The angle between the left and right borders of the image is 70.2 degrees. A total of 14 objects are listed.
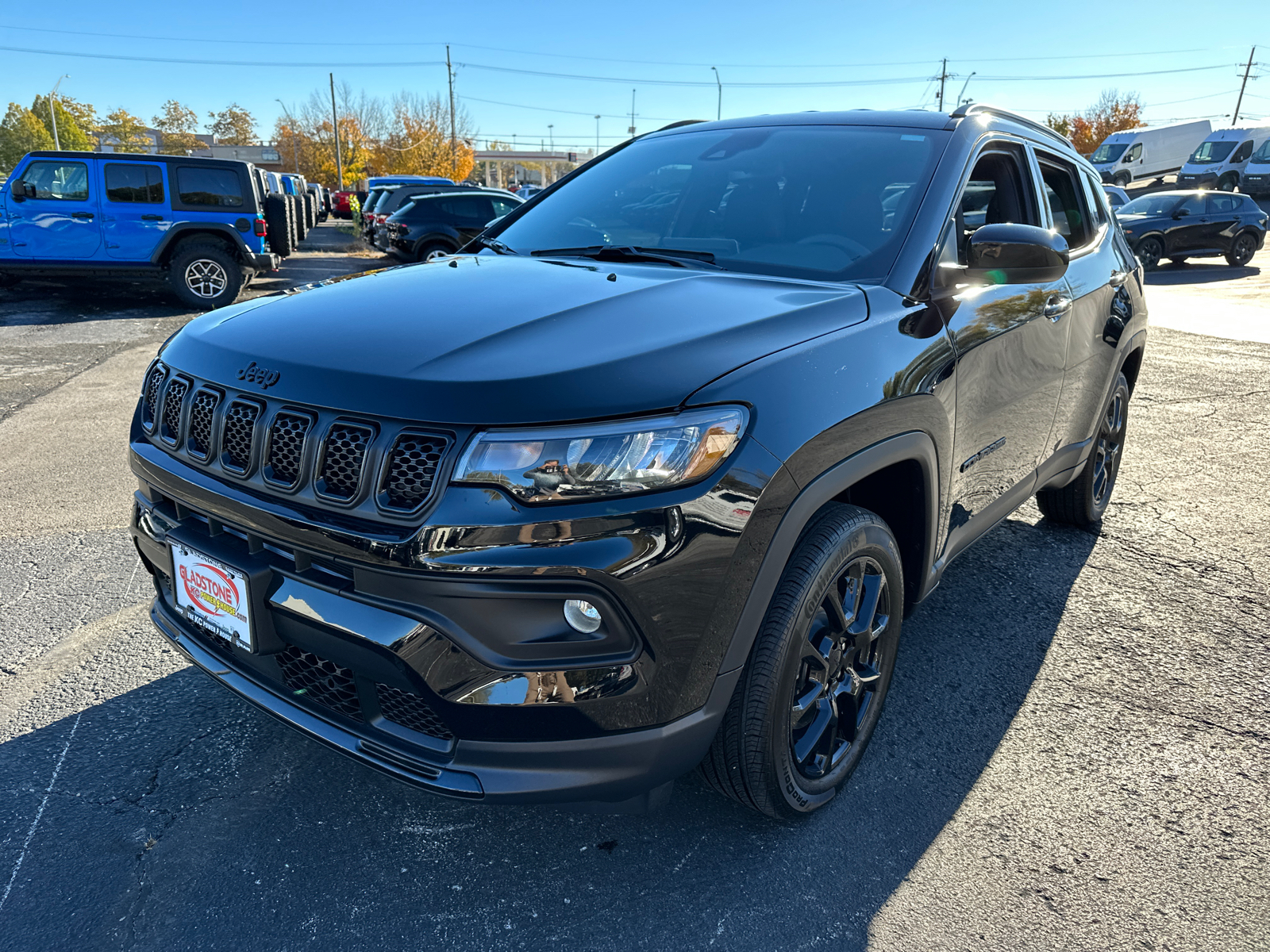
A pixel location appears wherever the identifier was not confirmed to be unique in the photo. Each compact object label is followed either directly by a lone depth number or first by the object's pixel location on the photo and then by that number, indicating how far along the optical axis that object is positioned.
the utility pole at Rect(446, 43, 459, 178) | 61.95
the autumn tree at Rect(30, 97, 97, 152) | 86.12
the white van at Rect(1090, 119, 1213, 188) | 37.56
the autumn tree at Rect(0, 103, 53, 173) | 84.88
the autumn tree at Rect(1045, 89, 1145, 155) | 68.06
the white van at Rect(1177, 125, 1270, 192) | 33.94
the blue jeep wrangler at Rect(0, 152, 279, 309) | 11.30
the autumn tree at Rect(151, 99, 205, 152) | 95.07
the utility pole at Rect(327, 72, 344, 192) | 54.44
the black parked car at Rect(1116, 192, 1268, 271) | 19.67
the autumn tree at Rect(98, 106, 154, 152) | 92.75
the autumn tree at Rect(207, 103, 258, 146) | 99.19
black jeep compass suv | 1.67
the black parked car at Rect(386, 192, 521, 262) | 15.47
